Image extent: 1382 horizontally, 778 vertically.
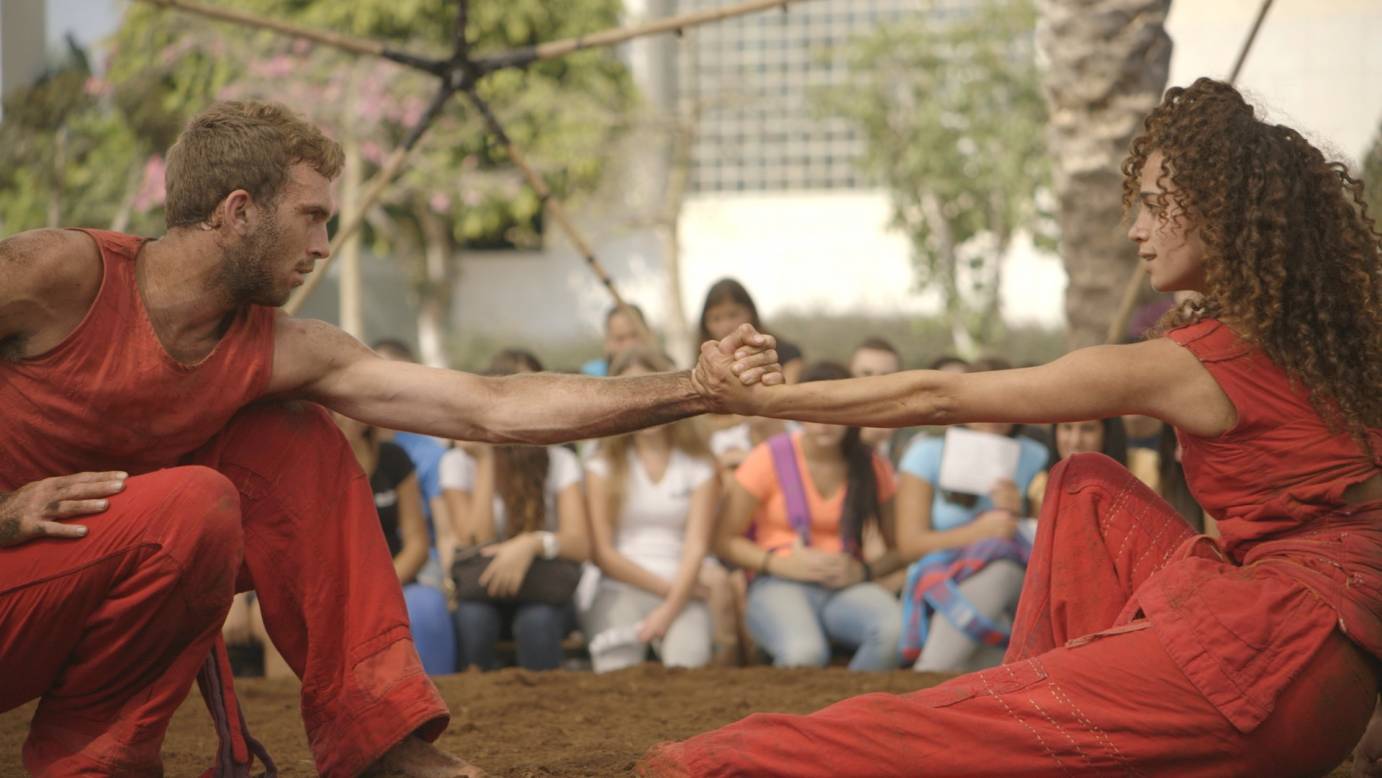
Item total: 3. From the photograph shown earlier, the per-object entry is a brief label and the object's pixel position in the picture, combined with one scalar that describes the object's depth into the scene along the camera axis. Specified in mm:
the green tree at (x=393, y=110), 21672
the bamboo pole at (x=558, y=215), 7305
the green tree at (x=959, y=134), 20703
